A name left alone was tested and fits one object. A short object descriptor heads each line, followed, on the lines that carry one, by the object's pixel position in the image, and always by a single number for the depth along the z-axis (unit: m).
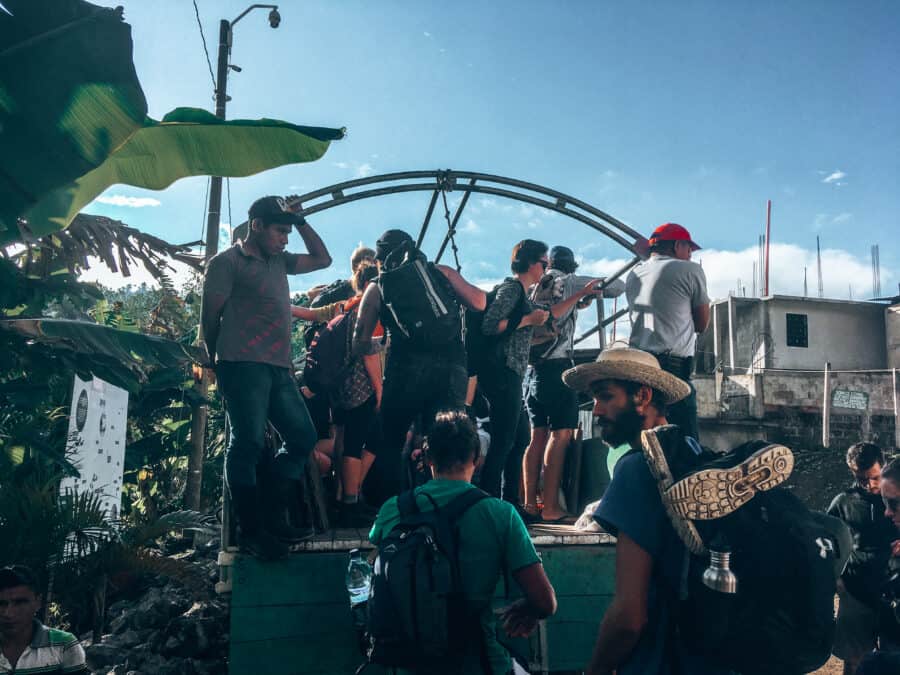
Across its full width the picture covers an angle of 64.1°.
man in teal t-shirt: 2.46
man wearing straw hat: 1.78
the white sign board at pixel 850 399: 22.69
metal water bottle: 1.61
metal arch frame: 6.77
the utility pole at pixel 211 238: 9.12
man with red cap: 4.67
